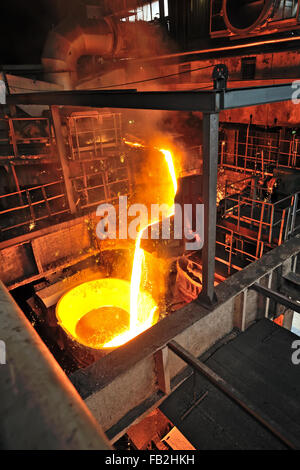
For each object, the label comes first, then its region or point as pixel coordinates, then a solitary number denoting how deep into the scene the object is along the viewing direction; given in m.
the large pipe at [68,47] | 12.16
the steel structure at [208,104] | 3.05
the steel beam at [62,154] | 8.11
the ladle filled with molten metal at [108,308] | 8.61
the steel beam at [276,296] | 4.11
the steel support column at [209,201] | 3.20
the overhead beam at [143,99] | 3.03
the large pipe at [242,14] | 10.38
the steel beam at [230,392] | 2.49
